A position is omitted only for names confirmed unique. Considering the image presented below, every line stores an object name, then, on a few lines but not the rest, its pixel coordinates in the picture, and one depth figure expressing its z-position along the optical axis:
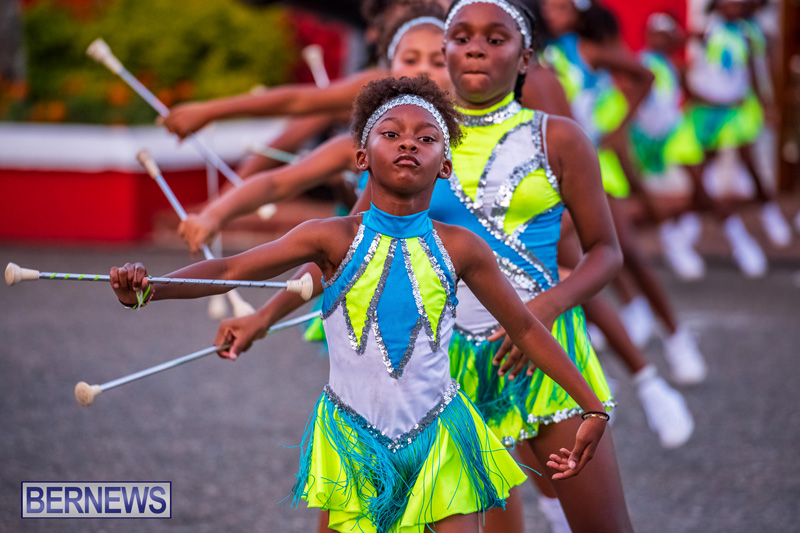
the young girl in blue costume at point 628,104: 12.48
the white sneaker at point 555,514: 7.03
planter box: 21.73
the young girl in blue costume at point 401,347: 5.03
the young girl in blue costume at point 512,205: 5.84
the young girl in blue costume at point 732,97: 19.23
